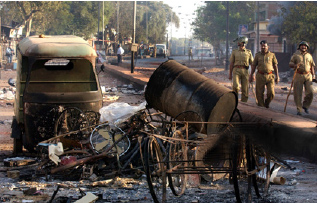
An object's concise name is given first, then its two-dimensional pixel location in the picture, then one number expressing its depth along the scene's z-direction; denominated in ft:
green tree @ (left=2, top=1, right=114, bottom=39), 215.33
